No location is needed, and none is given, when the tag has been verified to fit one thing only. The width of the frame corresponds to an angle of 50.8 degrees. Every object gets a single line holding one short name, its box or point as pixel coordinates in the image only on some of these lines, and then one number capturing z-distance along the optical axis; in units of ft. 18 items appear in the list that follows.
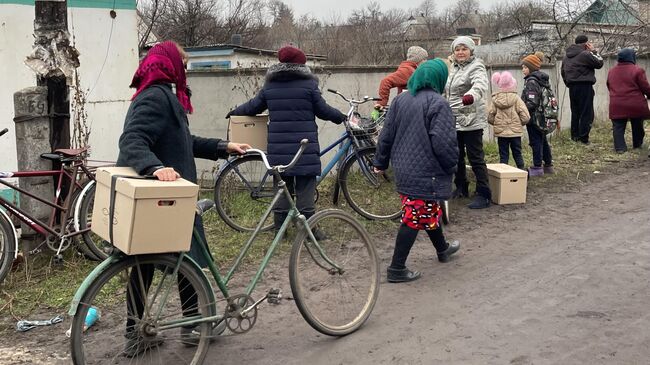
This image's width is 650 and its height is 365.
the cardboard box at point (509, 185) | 25.63
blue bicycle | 22.47
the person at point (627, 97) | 35.40
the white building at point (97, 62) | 25.32
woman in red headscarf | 12.09
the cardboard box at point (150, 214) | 10.89
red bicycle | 18.42
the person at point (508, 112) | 28.20
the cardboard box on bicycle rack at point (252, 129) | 21.89
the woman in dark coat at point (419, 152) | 17.07
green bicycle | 11.86
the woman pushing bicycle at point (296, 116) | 20.24
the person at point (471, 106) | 23.93
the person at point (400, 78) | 27.17
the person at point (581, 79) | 37.96
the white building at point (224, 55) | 57.06
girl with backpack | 30.07
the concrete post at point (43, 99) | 19.08
